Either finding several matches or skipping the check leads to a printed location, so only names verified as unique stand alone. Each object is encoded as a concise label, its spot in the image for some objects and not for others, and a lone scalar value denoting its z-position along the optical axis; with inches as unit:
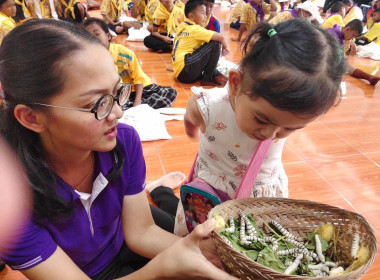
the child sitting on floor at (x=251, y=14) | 205.3
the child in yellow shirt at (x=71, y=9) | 183.0
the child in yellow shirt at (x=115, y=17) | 206.0
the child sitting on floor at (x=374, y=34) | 197.2
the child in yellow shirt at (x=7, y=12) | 117.5
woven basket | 36.0
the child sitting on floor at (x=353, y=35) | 148.2
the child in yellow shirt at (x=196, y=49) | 133.1
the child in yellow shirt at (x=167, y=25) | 171.8
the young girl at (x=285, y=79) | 30.1
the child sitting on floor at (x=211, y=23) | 153.8
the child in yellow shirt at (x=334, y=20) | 189.0
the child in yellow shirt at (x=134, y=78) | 95.7
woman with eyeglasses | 28.8
